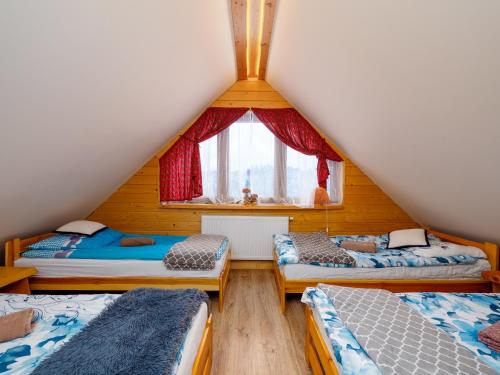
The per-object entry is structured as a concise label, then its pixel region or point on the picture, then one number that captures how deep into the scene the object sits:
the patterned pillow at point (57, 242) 2.65
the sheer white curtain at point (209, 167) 3.78
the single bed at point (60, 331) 1.20
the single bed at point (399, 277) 2.52
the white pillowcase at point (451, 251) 2.55
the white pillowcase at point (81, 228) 2.97
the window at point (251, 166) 3.79
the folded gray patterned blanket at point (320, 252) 2.53
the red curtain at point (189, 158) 3.68
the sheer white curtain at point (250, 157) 3.80
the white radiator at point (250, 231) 3.63
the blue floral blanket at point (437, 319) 1.19
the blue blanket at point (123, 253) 2.62
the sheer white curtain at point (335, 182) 3.80
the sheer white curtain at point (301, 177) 3.75
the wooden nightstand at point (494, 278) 2.35
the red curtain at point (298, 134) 3.70
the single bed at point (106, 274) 2.56
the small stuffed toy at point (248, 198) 3.70
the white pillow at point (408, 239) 2.83
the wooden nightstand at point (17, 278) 2.26
